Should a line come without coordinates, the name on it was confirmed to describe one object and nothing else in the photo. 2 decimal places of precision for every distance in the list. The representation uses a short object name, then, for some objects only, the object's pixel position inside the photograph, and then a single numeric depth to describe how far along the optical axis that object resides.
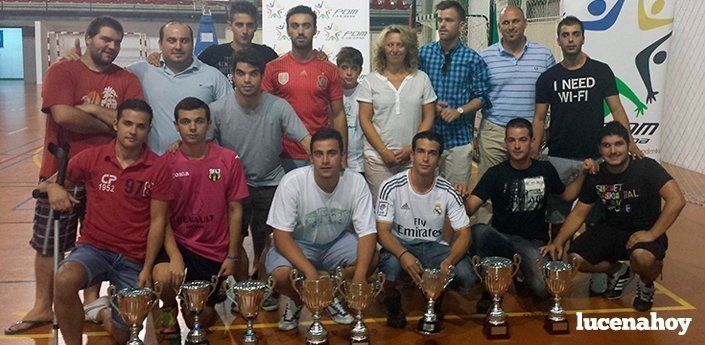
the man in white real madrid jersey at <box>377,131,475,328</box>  4.49
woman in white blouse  5.08
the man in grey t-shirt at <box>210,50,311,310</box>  4.74
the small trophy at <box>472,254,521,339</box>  4.35
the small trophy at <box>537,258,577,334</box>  4.41
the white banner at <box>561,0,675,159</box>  9.20
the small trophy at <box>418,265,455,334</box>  4.27
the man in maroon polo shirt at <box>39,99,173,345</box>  4.00
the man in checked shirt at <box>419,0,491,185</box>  5.40
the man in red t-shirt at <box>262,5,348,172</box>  5.12
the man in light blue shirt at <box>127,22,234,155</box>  4.79
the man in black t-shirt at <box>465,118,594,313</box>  4.84
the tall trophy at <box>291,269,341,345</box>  4.07
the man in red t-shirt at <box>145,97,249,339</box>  4.25
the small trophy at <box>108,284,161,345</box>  3.81
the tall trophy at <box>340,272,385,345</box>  4.09
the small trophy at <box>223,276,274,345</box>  4.04
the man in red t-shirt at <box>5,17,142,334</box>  4.26
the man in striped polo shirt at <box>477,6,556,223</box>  5.52
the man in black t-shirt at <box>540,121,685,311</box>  4.72
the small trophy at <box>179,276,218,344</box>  4.04
